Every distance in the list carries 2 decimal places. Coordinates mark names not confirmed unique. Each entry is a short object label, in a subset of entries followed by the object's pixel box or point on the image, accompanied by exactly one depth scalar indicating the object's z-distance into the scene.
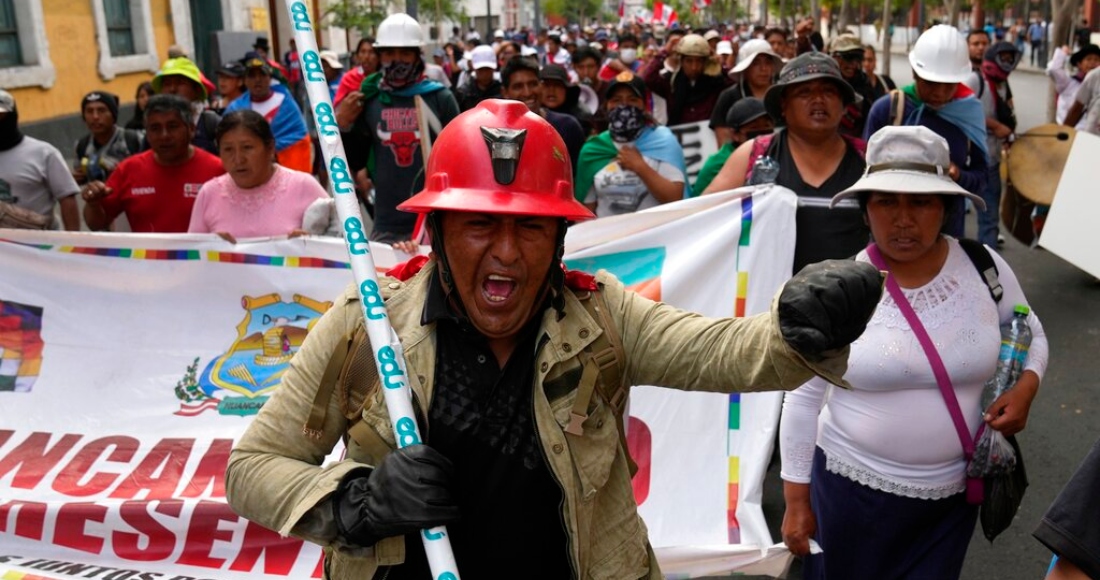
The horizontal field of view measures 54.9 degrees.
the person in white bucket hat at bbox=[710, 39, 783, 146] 7.43
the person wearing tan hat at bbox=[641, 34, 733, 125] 8.80
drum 7.25
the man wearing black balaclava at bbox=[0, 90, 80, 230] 5.51
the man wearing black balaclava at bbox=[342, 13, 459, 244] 5.76
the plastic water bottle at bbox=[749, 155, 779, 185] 4.37
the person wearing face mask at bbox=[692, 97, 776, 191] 6.04
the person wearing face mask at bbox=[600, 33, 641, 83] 12.81
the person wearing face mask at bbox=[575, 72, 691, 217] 5.48
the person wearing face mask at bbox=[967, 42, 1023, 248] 7.96
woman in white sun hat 2.91
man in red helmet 2.01
